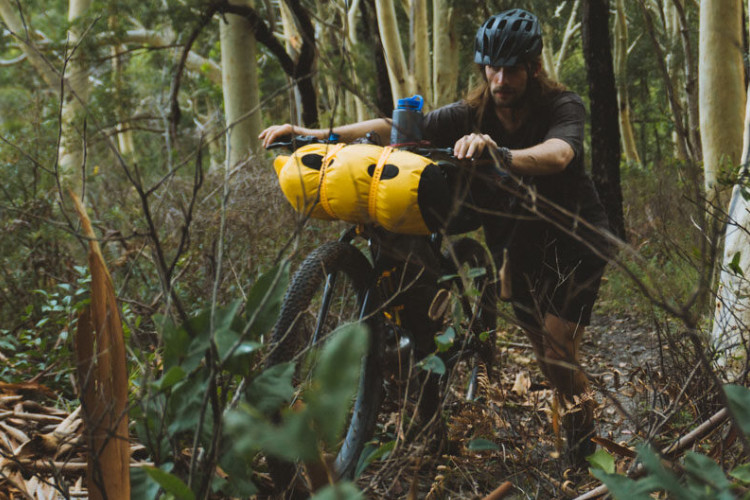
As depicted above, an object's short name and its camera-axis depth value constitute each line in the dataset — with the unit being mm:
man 2930
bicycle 2465
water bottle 2805
